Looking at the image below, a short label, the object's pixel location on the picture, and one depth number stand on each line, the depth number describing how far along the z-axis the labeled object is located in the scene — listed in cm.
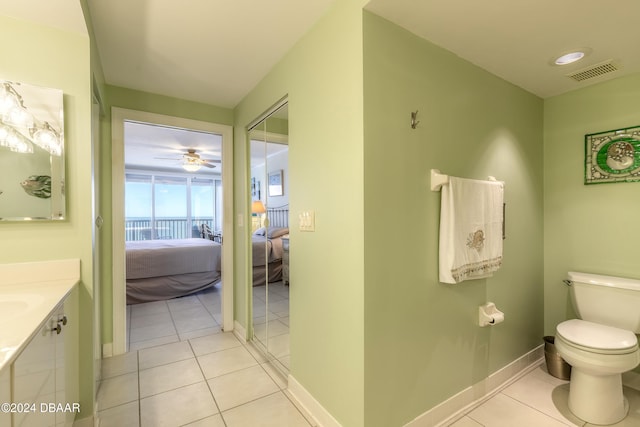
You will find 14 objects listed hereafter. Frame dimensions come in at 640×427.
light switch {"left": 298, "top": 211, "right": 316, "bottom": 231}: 169
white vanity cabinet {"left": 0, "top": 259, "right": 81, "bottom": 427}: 79
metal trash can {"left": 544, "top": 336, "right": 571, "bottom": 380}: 207
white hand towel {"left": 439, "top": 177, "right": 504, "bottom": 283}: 157
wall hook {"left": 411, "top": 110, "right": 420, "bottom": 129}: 149
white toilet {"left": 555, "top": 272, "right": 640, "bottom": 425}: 159
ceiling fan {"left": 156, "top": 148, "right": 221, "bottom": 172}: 516
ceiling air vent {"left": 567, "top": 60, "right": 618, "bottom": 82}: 184
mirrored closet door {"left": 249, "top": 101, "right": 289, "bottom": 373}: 220
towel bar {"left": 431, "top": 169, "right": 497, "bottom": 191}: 156
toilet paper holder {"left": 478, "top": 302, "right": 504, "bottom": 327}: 182
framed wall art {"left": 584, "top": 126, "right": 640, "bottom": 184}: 198
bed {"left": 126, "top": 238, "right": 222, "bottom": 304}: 381
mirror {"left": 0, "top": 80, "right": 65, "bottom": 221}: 140
